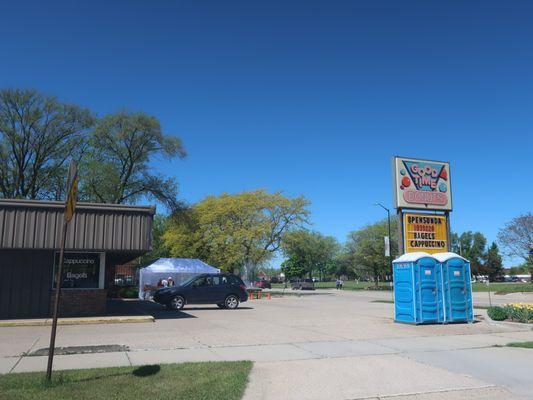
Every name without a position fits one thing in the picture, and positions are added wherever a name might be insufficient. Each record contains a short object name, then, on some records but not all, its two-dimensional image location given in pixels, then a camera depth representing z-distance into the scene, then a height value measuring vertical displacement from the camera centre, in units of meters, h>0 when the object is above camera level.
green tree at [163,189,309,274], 47.53 +4.80
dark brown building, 15.81 +0.87
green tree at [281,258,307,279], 119.81 +1.70
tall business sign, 17.91 +2.78
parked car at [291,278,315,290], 67.07 -1.24
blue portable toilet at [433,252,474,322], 16.50 -0.35
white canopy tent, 35.31 +0.30
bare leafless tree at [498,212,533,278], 67.06 +5.80
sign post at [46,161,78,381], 7.13 +0.97
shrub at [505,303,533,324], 15.11 -1.09
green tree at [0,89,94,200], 37.78 +10.57
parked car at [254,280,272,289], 71.68 -1.22
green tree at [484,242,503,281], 120.62 +3.19
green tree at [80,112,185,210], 39.31 +9.65
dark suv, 23.03 -0.82
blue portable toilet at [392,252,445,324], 15.95 -0.46
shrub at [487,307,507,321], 15.90 -1.20
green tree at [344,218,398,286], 68.06 +3.90
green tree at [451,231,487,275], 121.09 +8.08
